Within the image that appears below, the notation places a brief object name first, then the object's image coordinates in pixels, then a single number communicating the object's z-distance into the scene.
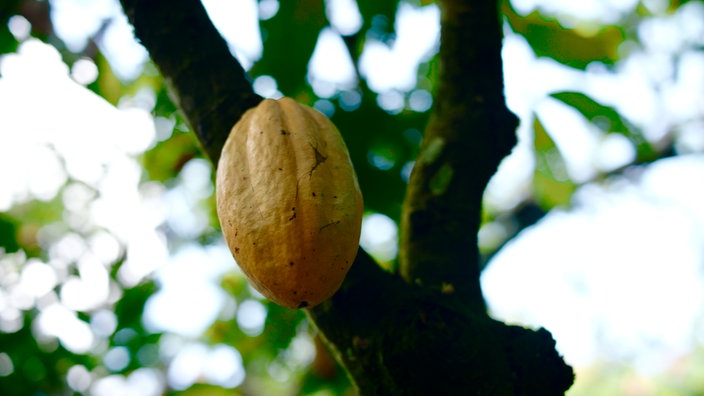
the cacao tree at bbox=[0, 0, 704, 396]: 1.12
